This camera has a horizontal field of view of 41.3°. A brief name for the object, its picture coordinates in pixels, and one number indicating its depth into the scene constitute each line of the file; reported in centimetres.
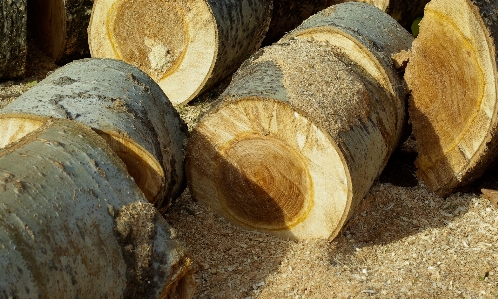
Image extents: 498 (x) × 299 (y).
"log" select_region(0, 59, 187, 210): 290
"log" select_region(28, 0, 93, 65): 502
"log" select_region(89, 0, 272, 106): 451
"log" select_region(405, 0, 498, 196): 336
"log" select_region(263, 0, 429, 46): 534
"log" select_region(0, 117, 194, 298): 215
